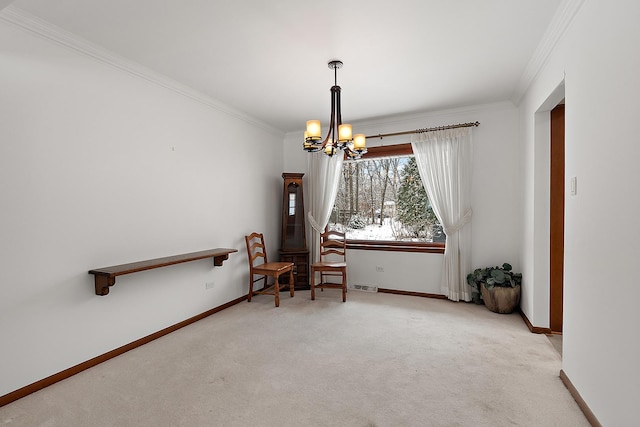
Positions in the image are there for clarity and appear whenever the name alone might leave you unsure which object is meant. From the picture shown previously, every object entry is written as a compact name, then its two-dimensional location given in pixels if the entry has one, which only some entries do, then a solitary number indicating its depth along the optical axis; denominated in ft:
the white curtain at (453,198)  13.92
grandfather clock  16.43
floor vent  16.01
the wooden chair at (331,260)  14.51
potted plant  12.17
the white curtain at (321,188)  16.57
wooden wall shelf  8.37
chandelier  9.27
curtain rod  13.70
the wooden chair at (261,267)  13.71
